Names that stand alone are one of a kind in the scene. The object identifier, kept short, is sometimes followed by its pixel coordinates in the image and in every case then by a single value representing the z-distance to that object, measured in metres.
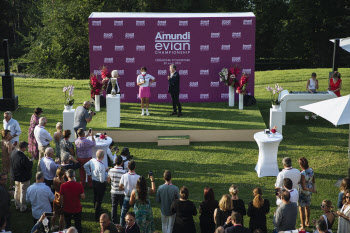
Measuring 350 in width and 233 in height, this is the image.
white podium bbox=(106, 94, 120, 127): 16.14
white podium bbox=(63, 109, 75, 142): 15.88
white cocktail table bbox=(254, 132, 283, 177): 13.32
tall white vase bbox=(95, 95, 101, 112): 18.07
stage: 16.03
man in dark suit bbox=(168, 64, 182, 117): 16.45
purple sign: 18.73
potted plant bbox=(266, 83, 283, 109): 16.18
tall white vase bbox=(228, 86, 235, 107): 18.45
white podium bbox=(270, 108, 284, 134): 16.09
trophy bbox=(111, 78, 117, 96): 17.23
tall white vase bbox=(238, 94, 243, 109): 18.14
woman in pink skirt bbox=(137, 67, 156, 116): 17.08
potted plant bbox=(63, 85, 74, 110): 15.94
